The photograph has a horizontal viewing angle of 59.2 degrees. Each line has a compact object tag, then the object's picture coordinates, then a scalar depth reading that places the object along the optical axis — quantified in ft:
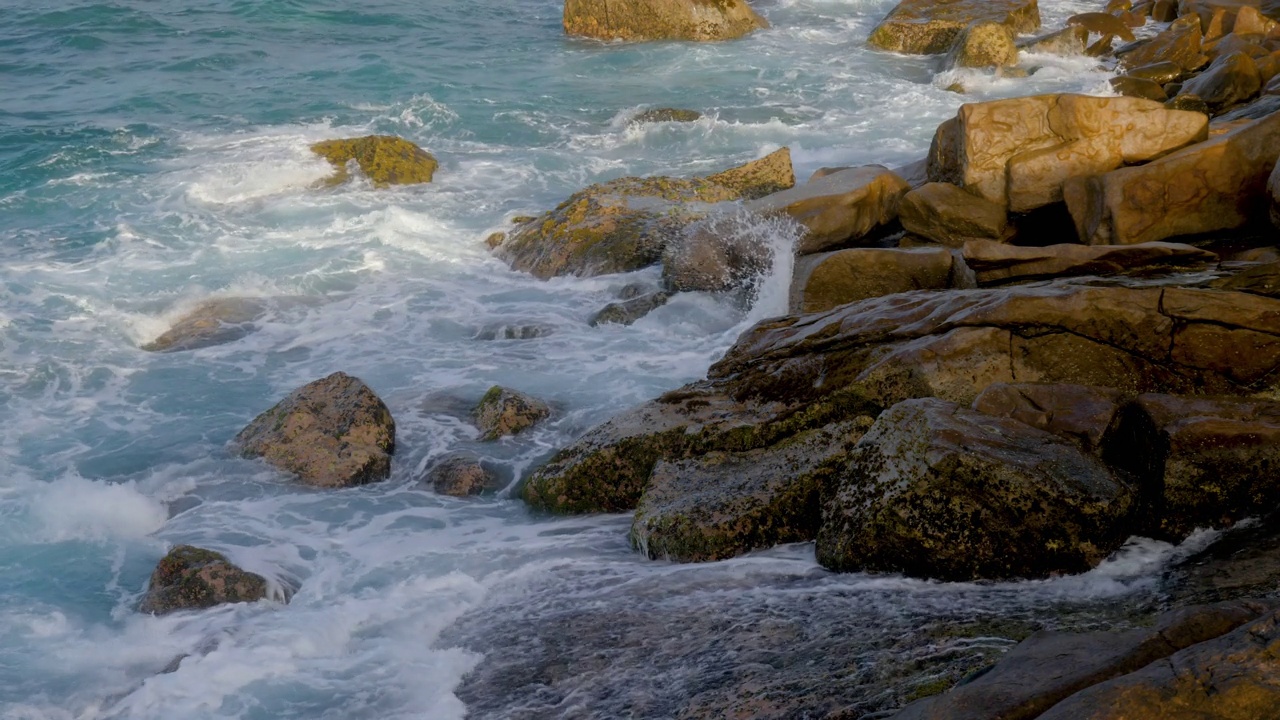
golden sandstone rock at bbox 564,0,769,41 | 77.77
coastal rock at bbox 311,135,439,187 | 51.55
